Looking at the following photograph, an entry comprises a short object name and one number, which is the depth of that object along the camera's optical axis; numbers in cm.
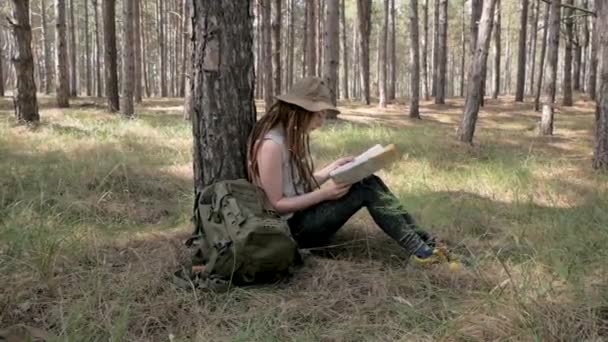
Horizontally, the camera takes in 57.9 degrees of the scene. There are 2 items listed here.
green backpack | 294
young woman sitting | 337
